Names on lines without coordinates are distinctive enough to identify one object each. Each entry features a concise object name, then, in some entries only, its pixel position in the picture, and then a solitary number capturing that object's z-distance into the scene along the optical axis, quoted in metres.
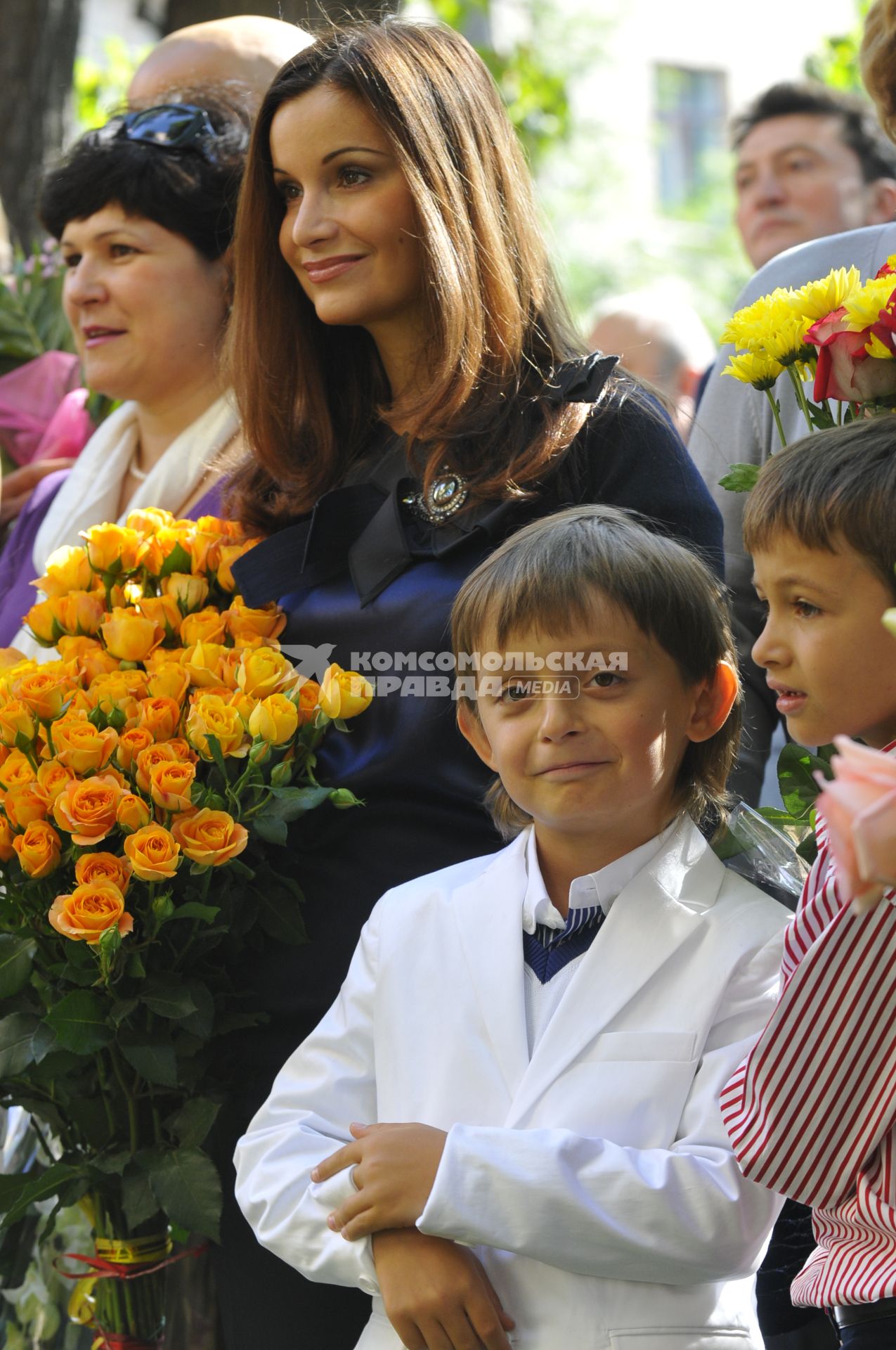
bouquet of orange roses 4.05
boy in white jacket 3.24
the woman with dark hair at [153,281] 5.98
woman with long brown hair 4.36
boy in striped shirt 2.99
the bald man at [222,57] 7.04
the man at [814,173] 8.66
